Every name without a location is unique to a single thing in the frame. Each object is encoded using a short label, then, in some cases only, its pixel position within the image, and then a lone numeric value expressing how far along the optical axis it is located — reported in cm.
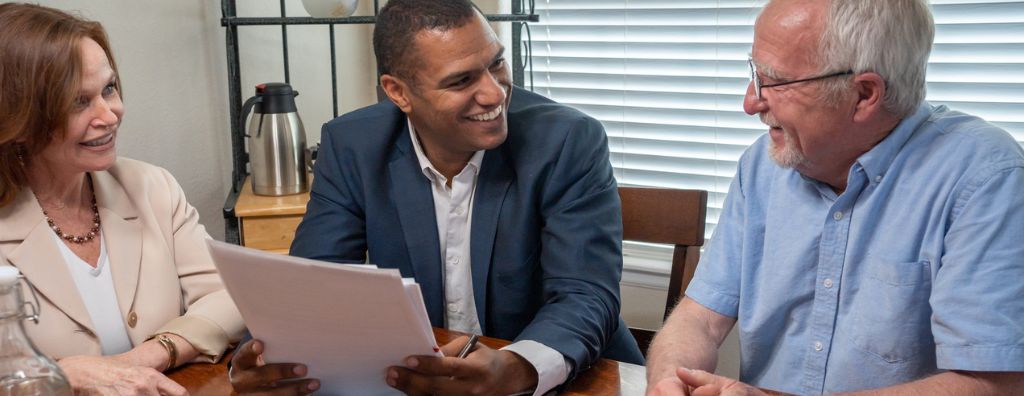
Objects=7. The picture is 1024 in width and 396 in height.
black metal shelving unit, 255
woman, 156
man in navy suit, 168
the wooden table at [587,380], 141
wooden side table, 250
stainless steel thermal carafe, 258
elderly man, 120
